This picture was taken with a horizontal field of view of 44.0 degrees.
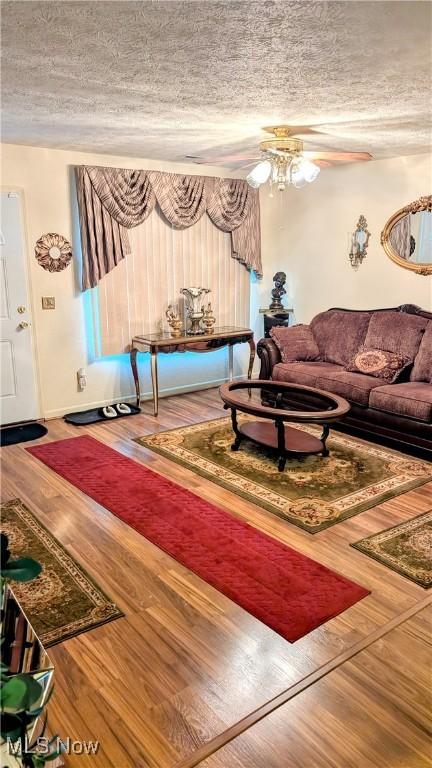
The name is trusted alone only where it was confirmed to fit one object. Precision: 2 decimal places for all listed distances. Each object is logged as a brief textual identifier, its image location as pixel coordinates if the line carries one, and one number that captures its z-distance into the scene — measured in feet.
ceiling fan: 12.16
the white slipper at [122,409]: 17.48
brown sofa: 13.73
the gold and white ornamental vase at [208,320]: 19.15
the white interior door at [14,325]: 15.34
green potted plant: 3.06
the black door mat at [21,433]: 15.16
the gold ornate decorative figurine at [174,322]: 18.26
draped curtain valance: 16.53
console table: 17.39
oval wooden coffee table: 12.21
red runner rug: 8.08
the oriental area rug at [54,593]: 7.70
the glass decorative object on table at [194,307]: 18.81
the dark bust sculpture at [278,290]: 21.21
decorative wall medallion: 16.03
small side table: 21.26
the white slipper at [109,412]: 17.08
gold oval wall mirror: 16.51
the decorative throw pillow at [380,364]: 15.47
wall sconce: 18.42
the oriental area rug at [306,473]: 11.10
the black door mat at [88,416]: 16.62
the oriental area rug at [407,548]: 8.84
